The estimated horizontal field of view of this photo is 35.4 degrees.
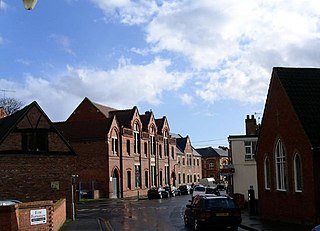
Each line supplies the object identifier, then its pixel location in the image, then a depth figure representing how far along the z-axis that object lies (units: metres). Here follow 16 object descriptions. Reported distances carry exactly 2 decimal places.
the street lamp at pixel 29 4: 10.59
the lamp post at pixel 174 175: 89.19
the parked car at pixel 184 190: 76.32
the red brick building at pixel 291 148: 21.14
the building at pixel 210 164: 120.94
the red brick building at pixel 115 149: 62.19
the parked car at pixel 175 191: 70.59
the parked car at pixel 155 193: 62.48
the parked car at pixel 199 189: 51.09
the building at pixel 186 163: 94.59
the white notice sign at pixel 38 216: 19.42
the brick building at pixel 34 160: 30.20
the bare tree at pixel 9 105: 78.94
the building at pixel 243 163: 41.16
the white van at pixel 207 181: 89.54
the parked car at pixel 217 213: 21.28
